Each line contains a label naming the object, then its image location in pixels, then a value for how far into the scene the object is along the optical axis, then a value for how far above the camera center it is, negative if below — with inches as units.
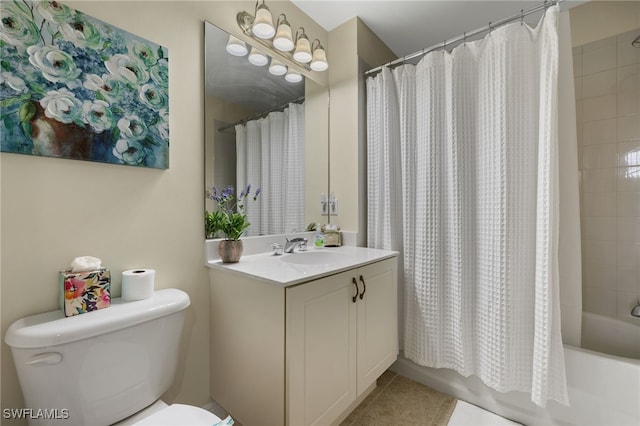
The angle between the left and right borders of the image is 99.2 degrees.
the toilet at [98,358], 30.8 -17.6
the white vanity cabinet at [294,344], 41.8 -22.4
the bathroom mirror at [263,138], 56.2 +19.1
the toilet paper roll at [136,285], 41.1 -10.2
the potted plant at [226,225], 53.3 -1.5
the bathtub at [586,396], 48.7 -35.6
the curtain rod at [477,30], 50.8 +39.5
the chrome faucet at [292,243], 67.0 -6.8
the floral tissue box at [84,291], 35.3 -9.6
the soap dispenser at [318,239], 74.2 -6.3
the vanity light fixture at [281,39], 59.4 +42.3
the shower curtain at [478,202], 50.6 +2.8
